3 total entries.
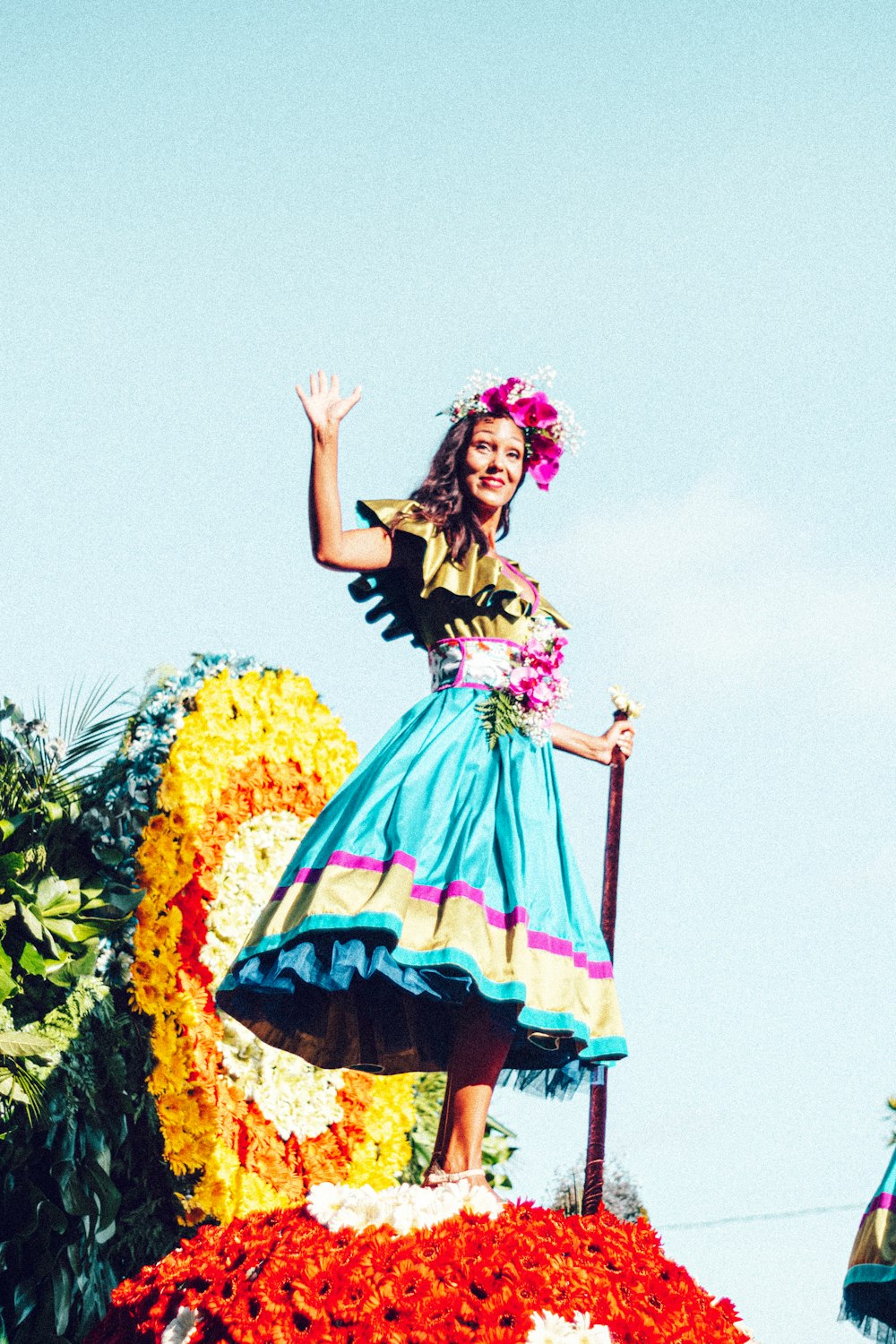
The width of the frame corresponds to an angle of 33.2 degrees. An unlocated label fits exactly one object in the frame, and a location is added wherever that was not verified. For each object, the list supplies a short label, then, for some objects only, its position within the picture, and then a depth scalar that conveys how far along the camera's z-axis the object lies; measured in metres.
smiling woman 4.49
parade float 4.10
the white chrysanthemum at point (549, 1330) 3.51
